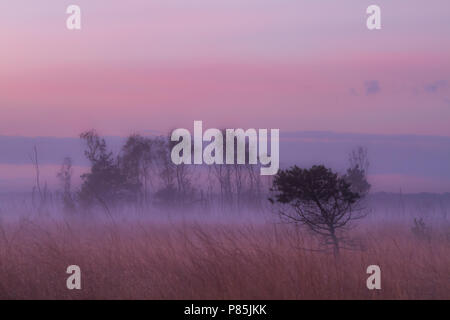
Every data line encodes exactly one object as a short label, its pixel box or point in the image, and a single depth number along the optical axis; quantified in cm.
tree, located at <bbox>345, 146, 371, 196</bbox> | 2394
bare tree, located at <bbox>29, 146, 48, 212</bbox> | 2194
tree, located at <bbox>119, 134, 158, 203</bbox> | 2928
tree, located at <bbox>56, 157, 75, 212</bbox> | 2658
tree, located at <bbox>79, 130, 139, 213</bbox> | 2741
